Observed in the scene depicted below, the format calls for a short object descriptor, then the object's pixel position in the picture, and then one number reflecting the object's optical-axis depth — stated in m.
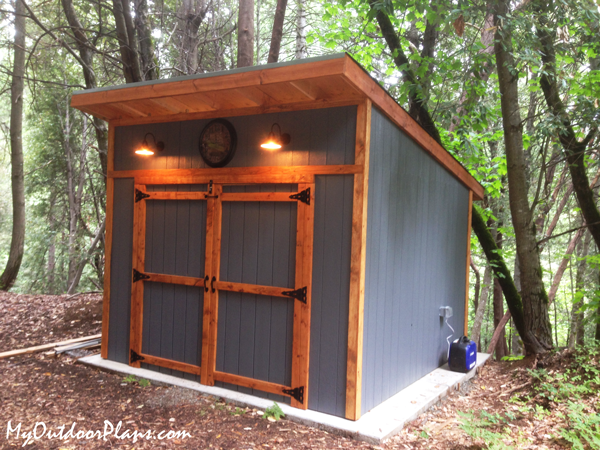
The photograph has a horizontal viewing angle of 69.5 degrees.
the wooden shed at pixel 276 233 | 3.41
